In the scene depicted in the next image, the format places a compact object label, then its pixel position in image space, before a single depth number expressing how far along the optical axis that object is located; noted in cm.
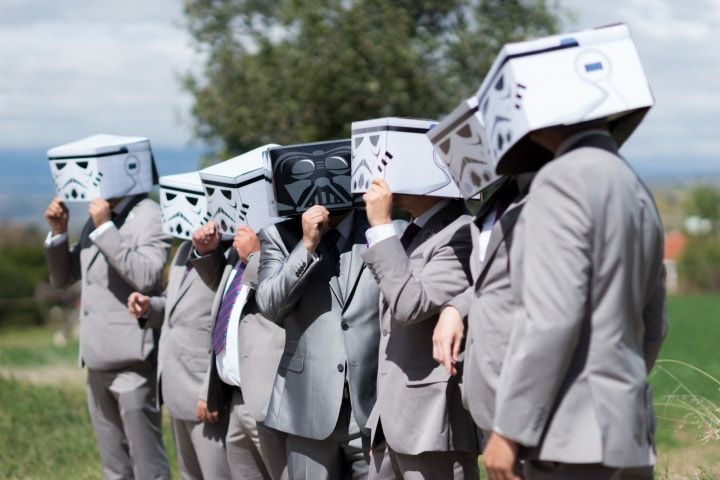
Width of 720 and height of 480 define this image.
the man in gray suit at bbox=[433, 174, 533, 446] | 343
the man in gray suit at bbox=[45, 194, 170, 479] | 709
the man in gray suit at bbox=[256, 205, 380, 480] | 493
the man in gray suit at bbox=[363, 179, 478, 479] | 416
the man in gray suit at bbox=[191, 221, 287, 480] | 548
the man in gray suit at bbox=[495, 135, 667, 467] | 290
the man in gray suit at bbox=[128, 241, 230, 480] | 636
